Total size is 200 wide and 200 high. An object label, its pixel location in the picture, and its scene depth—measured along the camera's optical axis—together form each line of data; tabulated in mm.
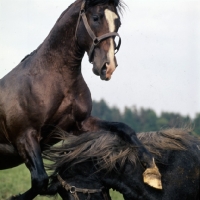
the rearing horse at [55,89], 8710
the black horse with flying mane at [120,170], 7705
